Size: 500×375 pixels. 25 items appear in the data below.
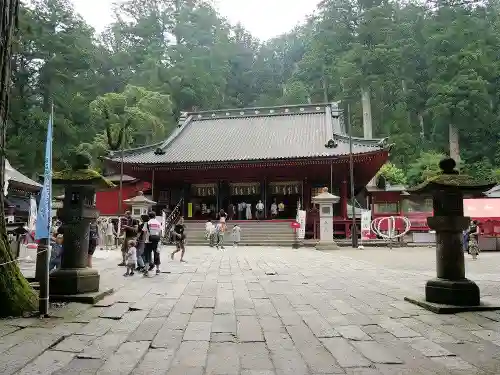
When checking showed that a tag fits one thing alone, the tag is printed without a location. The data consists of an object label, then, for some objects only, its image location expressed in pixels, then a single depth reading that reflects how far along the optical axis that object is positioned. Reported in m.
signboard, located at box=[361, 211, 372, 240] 20.14
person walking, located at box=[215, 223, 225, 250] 17.94
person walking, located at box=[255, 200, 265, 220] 24.11
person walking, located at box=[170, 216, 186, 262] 10.88
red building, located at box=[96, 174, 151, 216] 29.55
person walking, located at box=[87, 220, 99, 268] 7.89
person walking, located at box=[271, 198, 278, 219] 24.53
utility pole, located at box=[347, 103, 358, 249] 18.40
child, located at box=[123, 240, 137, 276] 8.30
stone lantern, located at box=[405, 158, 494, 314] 5.02
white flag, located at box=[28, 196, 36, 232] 12.93
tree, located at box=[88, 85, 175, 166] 32.09
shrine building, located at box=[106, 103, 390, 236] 23.44
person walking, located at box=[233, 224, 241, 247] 19.64
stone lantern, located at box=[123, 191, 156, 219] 18.41
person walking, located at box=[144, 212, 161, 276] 8.36
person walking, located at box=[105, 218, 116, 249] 17.17
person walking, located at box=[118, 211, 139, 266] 8.80
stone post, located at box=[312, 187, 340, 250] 17.36
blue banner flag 4.65
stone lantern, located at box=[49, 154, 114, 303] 5.53
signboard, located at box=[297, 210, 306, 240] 19.56
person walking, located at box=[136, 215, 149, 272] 8.52
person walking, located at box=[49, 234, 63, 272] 6.91
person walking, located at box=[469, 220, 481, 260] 13.08
